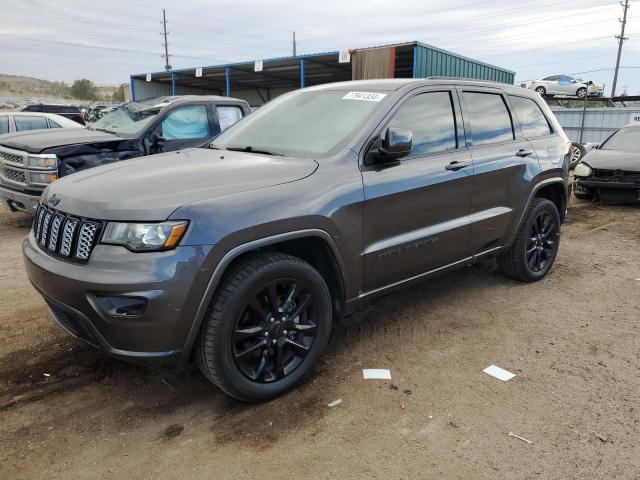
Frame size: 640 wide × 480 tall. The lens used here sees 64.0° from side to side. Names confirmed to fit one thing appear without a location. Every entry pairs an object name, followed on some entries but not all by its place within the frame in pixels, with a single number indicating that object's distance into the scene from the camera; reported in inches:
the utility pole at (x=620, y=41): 1814.7
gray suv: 97.2
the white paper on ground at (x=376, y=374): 127.1
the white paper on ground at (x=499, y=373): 127.6
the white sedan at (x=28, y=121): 395.5
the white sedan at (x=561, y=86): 1163.3
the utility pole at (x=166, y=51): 2406.5
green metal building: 650.8
